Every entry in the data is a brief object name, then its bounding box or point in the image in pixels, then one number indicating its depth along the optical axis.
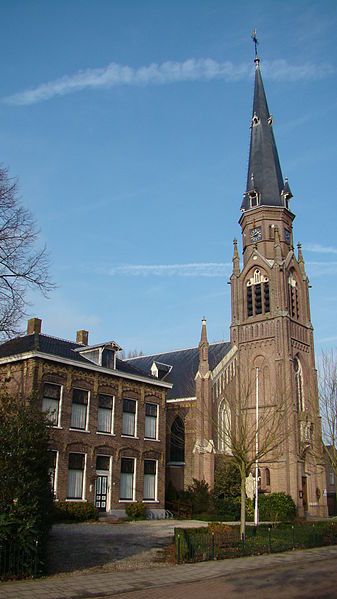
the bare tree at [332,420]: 30.85
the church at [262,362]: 42.50
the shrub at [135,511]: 32.78
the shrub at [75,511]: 28.75
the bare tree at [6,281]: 18.95
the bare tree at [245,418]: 24.11
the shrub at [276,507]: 38.22
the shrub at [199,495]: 36.88
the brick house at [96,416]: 30.22
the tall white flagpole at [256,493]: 30.15
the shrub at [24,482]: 13.39
